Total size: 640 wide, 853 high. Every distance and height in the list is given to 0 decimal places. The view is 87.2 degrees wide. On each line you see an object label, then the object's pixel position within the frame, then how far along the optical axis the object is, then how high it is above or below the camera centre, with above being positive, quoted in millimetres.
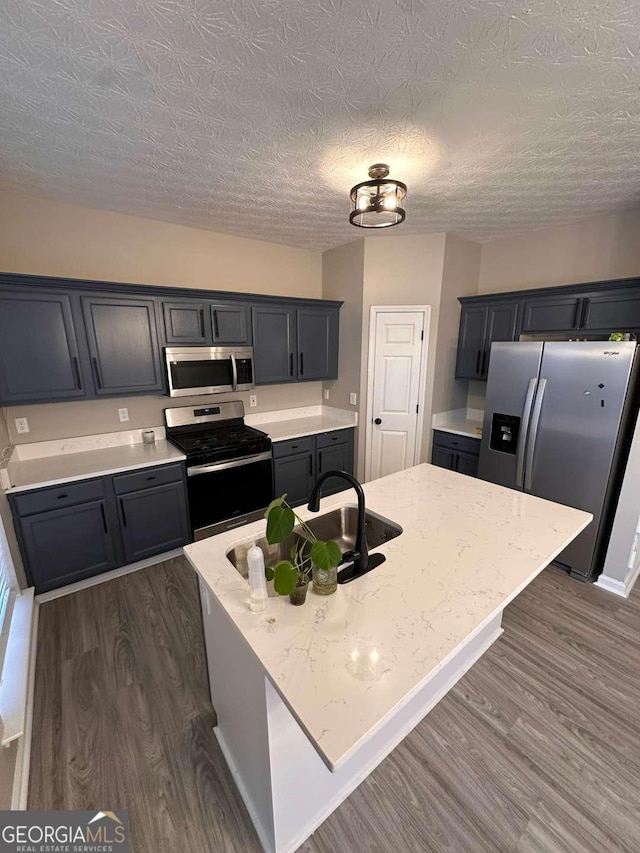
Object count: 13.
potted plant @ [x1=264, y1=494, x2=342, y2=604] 1011 -648
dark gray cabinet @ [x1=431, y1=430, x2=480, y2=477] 3291 -1063
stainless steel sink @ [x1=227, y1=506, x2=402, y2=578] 1447 -883
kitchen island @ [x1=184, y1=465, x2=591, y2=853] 819 -814
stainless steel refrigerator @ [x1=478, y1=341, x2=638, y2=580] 2303 -580
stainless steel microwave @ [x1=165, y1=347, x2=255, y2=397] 2826 -201
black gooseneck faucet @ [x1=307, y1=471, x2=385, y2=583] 1186 -729
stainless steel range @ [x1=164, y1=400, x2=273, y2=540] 2783 -1003
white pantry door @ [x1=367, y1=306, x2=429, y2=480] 3389 -410
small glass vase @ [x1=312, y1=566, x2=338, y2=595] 1118 -765
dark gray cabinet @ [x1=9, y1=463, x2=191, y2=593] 2199 -1231
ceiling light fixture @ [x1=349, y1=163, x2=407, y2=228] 1761 +771
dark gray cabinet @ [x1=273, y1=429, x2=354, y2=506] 3297 -1167
